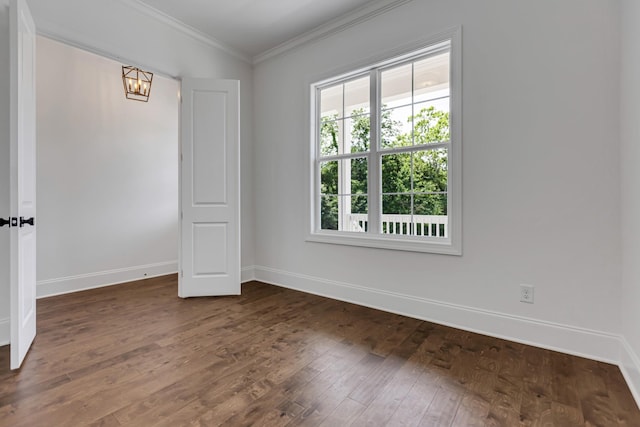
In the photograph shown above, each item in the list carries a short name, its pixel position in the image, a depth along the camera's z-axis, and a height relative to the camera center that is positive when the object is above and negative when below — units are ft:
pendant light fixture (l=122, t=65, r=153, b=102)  12.46 +5.15
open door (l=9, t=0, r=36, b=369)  6.36 +0.63
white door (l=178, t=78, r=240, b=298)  11.29 +0.83
